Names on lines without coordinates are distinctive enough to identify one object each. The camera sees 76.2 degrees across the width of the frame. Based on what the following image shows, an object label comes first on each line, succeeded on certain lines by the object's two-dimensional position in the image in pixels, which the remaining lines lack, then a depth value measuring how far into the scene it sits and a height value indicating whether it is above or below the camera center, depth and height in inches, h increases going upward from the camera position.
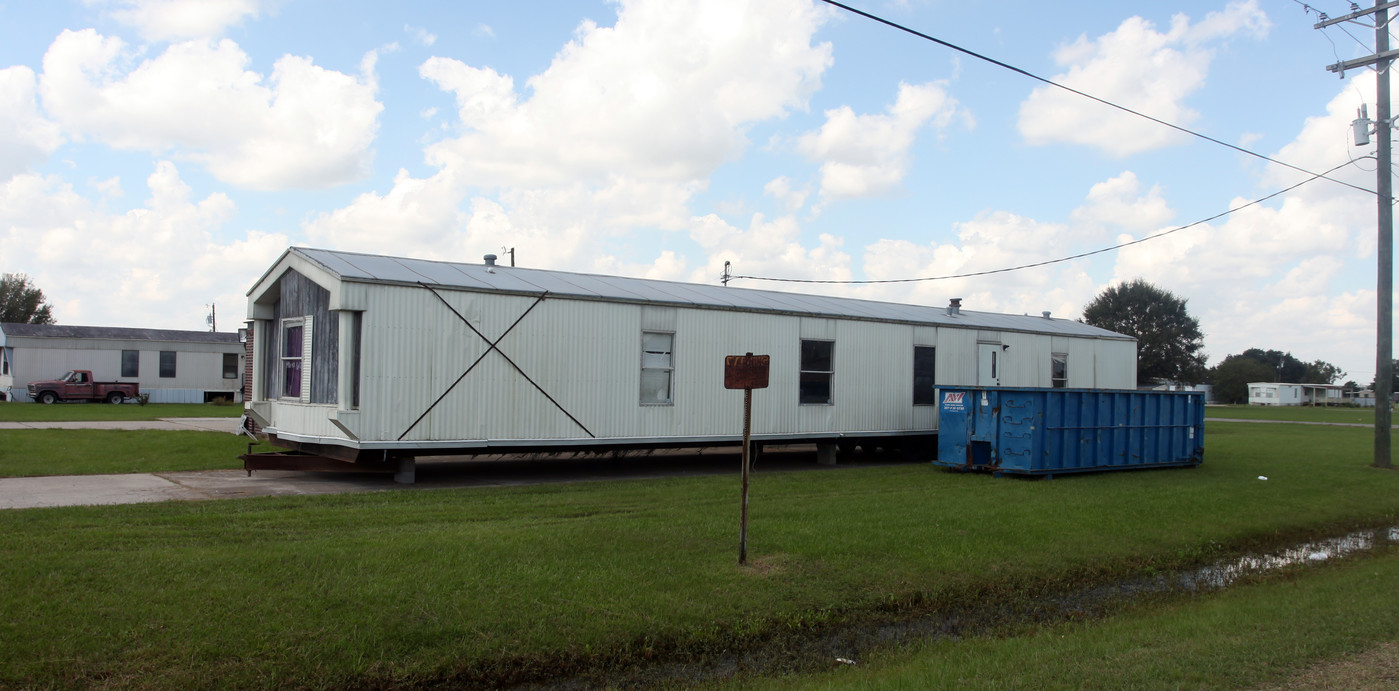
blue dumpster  614.5 -33.6
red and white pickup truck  1366.9 -47.7
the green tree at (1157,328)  2593.5 +175.5
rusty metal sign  306.3 +1.3
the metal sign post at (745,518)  313.0 -50.3
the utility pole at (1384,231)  722.4 +132.5
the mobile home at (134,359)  1402.6 +2.5
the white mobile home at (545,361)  505.7 +7.4
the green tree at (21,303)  2383.1 +148.1
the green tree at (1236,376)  3575.3 +51.6
